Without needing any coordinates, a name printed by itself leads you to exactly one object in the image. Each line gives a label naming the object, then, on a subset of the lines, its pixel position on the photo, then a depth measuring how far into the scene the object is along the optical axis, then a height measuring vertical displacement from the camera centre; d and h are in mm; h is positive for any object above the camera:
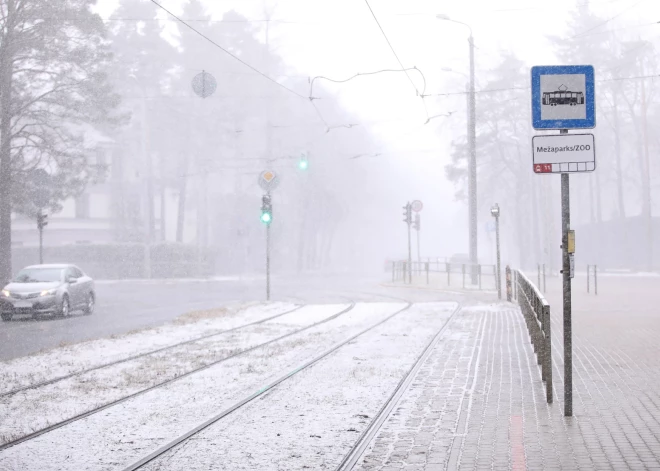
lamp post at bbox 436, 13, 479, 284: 35438 +3344
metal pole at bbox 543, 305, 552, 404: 9039 -1010
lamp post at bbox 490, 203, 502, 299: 26719 -99
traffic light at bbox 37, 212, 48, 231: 31422 +1499
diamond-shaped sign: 27109 +2482
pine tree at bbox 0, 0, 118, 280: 29281 +6414
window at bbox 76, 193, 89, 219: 63625 +3924
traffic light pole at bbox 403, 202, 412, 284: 39688 +1847
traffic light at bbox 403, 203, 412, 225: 39656 +1947
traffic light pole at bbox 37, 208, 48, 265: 31422 +1511
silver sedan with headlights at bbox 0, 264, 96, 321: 23141 -786
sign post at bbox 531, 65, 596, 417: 8422 +1214
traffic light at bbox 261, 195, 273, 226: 26781 +1494
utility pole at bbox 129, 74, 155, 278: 47438 +5185
